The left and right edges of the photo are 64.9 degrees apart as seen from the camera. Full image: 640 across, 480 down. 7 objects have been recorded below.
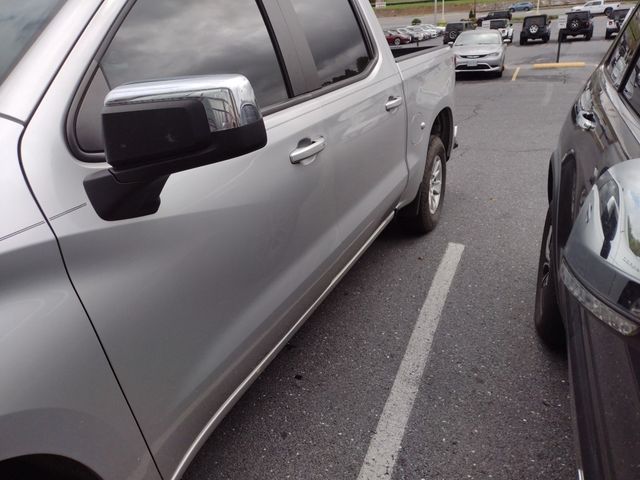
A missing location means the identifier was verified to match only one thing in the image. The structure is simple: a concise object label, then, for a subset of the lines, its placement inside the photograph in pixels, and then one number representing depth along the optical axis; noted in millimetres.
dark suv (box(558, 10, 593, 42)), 24906
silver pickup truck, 1033
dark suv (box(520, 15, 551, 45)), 25484
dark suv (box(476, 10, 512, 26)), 44156
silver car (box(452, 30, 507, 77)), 14453
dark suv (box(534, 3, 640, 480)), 999
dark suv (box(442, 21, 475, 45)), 27911
